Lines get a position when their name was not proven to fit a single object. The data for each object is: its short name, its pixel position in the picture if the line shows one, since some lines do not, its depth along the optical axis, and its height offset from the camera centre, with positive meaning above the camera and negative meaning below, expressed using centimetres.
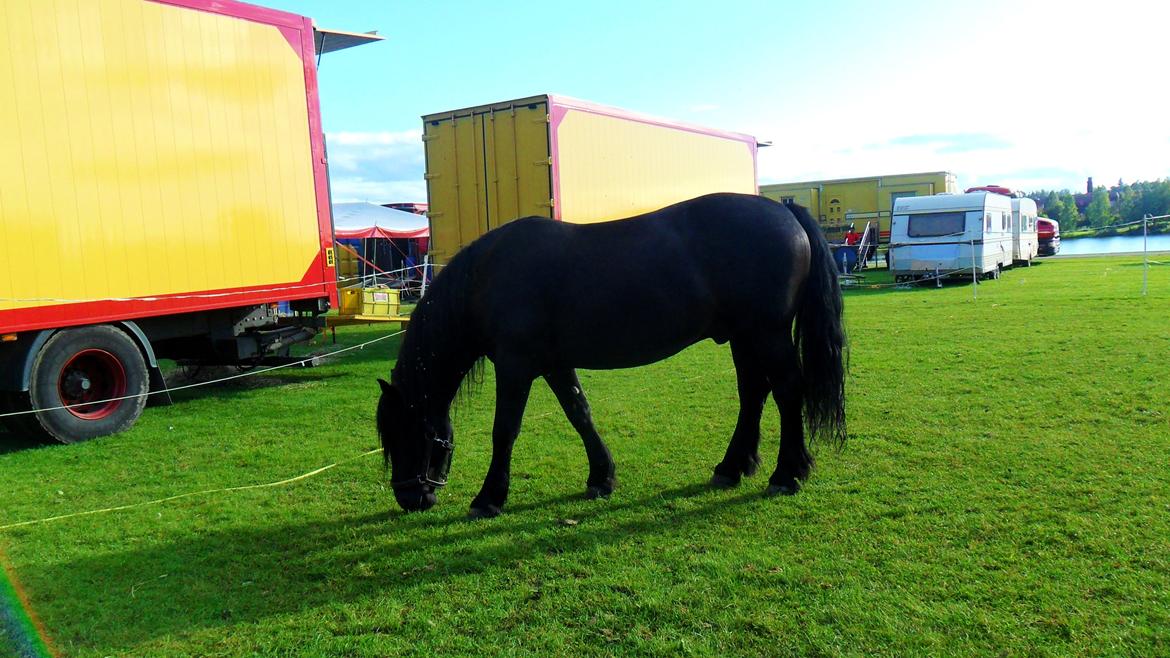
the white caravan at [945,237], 2055 +6
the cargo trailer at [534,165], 1140 +141
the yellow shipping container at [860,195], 2777 +172
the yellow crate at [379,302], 1023 -52
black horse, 438 -36
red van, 3391 -11
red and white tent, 2245 +121
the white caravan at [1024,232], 2542 +12
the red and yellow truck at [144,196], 630 +69
